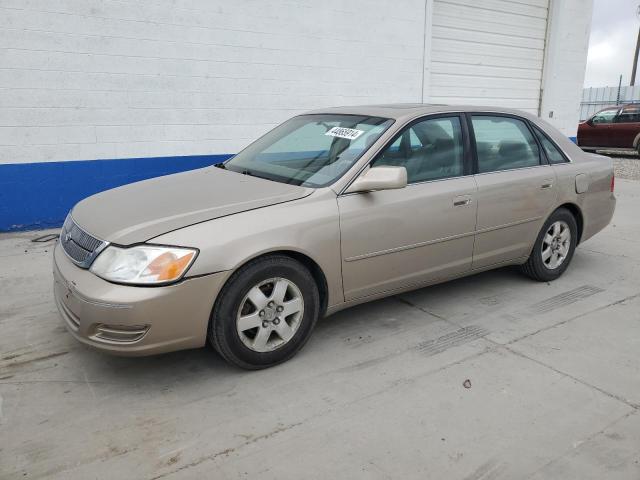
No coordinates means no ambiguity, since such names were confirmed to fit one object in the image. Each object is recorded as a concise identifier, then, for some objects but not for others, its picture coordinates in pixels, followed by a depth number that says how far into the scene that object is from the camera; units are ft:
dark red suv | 50.11
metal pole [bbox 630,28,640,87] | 93.07
